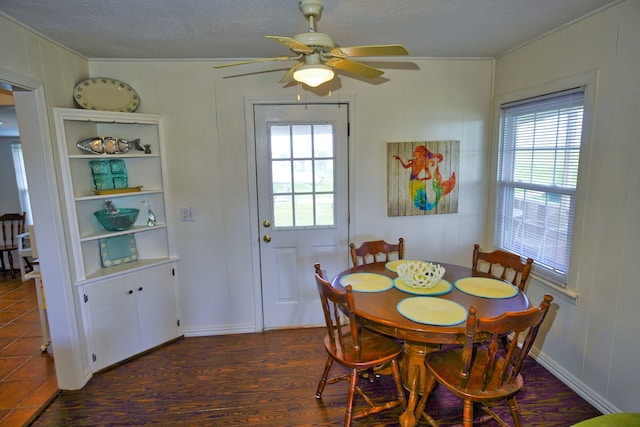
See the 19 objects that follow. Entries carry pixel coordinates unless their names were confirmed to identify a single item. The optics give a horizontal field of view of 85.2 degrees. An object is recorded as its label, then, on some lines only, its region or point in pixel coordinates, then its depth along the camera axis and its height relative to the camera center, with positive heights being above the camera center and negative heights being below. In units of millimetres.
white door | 2980 -352
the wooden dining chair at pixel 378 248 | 2736 -686
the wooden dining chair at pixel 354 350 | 1873 -1076
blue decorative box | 2656 -60
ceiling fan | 1548 +511
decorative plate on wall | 2545 +533
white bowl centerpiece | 2078 -686
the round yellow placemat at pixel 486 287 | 1991 -761
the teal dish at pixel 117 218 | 2672 -404
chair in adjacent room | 5230 -937
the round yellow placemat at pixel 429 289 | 2037 -763
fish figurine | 2566 +157
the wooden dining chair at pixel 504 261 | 2189 -700
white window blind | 2312 -142
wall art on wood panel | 3070 -144
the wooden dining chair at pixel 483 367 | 1525 -1080
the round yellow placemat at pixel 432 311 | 1712 -774
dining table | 1688 -776
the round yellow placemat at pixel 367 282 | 2135 -765
